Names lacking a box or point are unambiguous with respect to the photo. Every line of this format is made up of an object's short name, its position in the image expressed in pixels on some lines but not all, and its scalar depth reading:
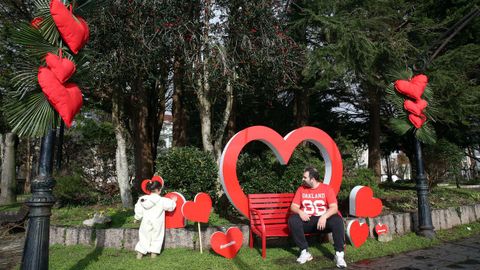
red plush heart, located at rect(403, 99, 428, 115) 7.52
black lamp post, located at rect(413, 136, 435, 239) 7.39
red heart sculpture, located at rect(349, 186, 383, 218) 6.80
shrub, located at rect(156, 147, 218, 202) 7.79
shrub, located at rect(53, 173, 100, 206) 10.12
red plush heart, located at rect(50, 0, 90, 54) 4.04
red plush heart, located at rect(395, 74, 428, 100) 7.50
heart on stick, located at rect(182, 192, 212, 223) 5.90
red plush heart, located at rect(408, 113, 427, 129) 7.51
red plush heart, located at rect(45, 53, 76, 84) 4.05
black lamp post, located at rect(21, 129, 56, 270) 3.85
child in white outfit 5.73
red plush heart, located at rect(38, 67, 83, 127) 4.00
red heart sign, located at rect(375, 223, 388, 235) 7.03
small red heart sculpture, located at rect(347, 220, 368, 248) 6.34
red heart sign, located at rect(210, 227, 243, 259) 5.67
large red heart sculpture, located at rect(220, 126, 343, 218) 6.29
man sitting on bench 5.51
